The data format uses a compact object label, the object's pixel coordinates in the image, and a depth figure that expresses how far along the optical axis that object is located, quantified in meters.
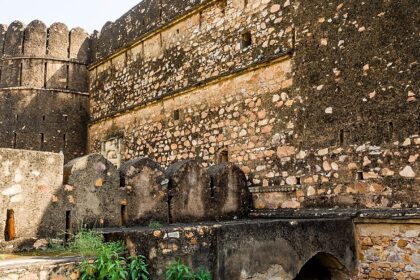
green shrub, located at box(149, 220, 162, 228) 5.03
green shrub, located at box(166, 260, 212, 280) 3.78
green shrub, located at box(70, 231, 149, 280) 3.52
